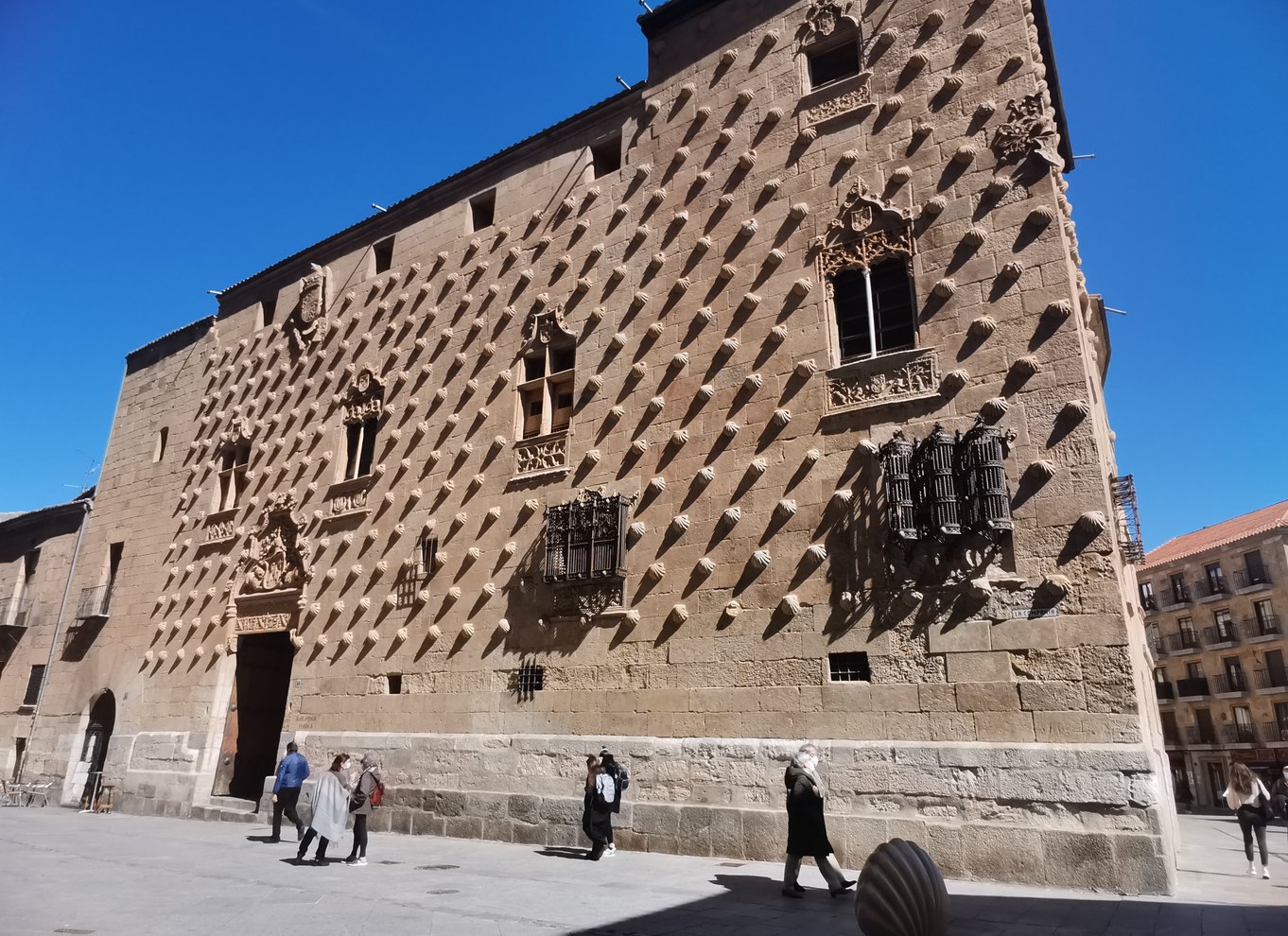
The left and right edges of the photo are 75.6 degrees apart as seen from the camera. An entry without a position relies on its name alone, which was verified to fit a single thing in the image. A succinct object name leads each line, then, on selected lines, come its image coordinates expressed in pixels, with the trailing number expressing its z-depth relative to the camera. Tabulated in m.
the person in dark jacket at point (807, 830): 6.30
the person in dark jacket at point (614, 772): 8.52
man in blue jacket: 9.59
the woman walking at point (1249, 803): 8.73
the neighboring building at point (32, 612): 18.30
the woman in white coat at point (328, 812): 8.13
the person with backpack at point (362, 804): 8.24
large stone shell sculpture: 4.07
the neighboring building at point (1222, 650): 30.97
